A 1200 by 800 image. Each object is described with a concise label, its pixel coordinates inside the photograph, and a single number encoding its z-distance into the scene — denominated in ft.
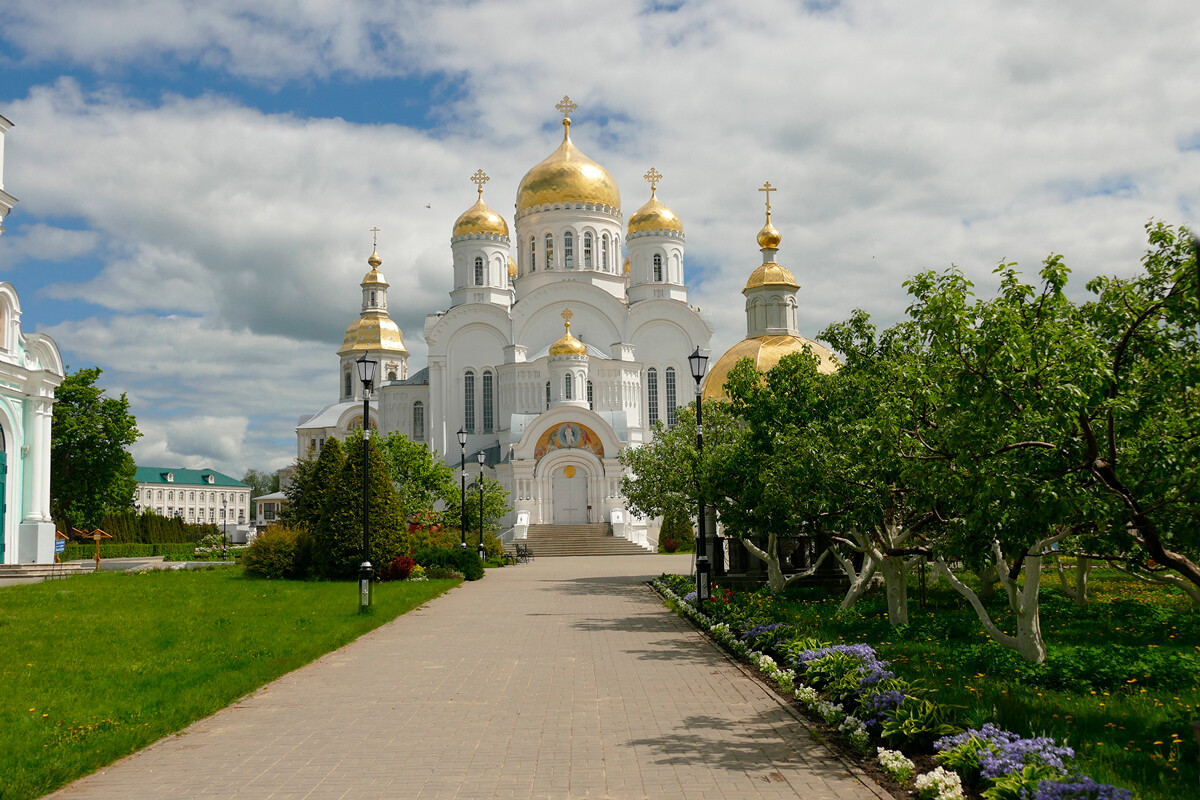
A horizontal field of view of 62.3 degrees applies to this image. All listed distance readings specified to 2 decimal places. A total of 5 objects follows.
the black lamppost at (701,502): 54.13
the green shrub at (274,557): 77.56
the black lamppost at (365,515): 52.47
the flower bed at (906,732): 18.01
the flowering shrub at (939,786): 18.79
